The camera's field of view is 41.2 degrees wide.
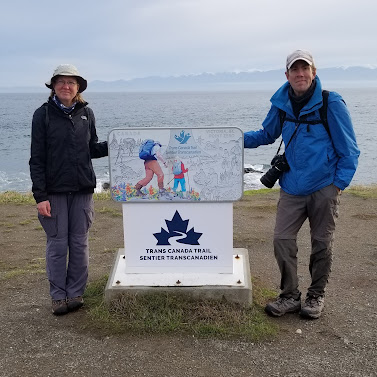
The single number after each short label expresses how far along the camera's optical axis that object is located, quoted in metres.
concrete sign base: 4.50
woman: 4.27
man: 4.04
